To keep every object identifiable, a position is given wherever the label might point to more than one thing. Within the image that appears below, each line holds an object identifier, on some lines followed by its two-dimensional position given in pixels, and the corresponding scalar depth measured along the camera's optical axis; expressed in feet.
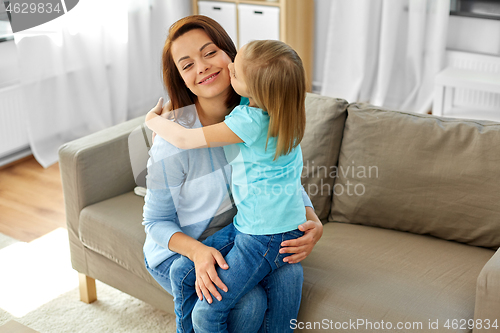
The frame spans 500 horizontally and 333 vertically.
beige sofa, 4.43
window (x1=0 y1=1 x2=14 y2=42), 10.32
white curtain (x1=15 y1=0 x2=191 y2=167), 10.64
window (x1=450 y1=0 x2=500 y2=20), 11.34
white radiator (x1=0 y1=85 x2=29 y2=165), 10.32
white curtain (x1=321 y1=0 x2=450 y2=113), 12.01
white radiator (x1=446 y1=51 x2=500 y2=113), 11.39
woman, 4.32
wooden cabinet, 12.43
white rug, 6.15
